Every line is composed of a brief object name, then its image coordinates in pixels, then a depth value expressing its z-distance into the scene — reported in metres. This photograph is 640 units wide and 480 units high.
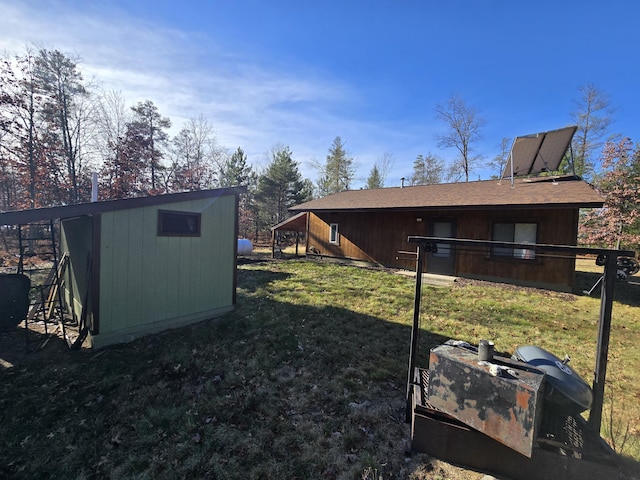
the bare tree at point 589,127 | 18.61
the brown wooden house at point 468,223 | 8.23
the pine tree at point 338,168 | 29.45
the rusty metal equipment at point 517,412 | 1.85
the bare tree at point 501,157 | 23.55
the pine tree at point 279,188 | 28.34
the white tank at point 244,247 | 15.74
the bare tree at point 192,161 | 23.20
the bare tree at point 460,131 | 22.78
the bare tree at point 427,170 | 28.09
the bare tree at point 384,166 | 31.20
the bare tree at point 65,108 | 16.44
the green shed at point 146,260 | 4.35
